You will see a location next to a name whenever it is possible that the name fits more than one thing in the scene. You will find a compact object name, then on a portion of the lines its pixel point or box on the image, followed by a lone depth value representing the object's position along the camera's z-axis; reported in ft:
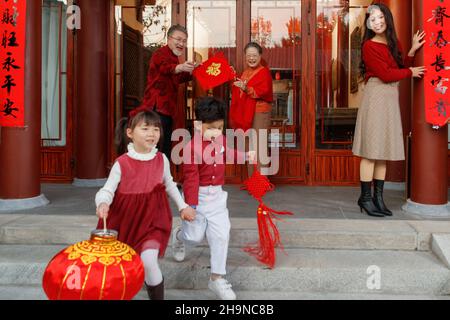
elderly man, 13.73
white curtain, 18.11
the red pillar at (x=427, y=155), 12.12
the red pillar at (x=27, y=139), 13.30
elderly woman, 15.48
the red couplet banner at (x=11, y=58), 12.92
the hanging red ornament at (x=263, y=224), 9.28
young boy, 8.61
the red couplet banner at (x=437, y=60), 11.80
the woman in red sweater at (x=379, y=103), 11.77
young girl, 7.65
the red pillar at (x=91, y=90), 17.30
